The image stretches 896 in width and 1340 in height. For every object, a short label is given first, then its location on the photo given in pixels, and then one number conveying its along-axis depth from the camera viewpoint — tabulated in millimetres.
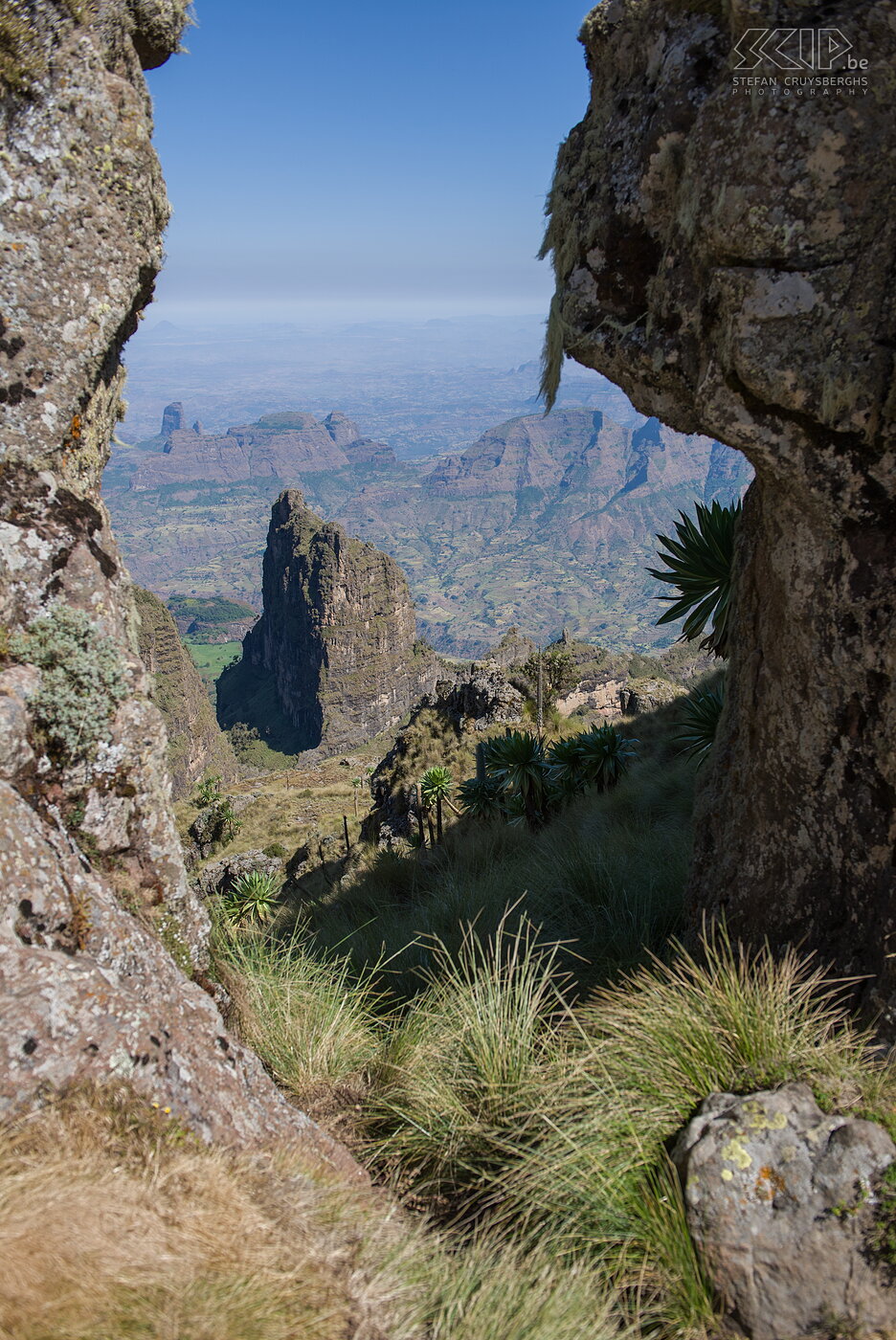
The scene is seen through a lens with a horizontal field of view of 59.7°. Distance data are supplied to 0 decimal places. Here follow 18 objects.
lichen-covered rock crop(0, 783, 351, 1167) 2758
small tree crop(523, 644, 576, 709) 29359
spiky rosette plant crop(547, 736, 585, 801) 15602
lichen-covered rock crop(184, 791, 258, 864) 40625
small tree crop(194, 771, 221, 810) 44306
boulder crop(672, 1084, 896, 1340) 2617
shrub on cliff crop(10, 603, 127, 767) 3705
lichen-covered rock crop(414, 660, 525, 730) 29567
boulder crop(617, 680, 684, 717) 26125
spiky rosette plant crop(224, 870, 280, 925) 12685
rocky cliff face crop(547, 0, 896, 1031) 3689
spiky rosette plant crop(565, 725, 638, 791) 15523
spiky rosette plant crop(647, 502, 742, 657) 8156
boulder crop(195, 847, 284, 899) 27531
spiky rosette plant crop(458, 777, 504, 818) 17781
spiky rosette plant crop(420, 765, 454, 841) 19859
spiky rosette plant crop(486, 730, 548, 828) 14957
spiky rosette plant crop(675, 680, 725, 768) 10102
